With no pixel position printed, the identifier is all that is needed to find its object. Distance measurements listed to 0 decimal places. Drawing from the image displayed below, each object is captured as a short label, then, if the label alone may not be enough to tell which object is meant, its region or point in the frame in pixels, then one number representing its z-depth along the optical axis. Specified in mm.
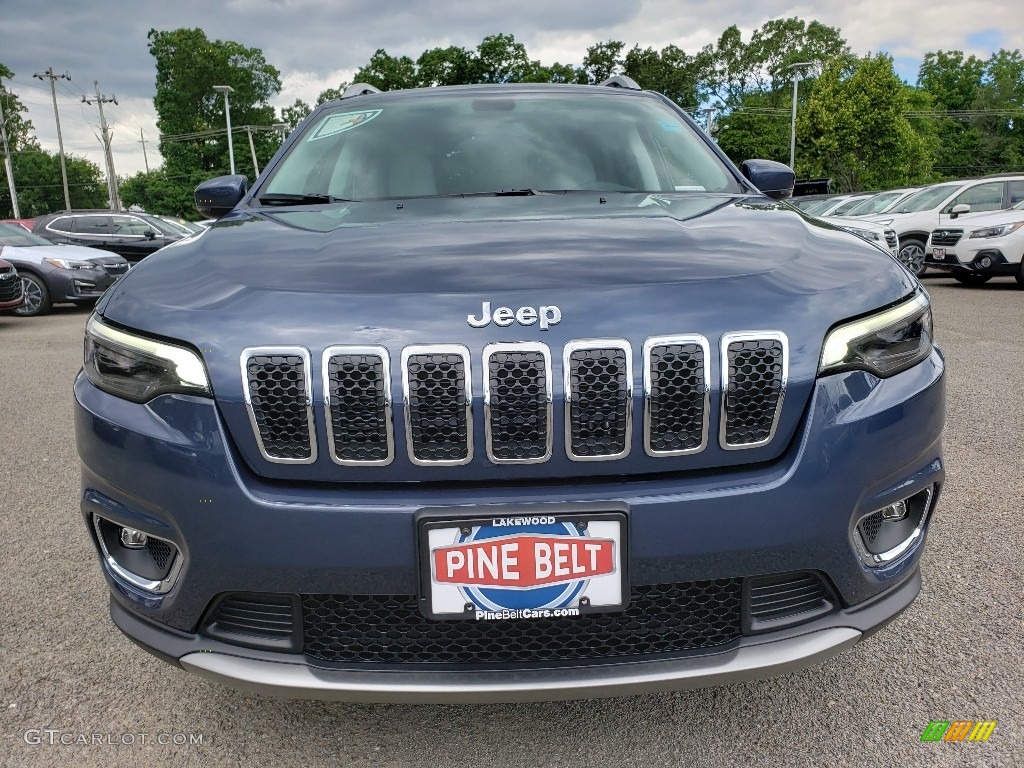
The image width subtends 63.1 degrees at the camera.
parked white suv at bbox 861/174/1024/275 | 12672
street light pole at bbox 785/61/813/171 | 42081
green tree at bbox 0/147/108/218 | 82875
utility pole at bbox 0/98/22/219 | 47906
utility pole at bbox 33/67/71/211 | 57688
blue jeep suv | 1535
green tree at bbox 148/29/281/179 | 60688
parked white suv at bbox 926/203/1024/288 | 11827
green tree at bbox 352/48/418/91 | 56322
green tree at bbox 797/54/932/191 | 36719
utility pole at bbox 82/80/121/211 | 55844
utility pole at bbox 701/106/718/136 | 67738
